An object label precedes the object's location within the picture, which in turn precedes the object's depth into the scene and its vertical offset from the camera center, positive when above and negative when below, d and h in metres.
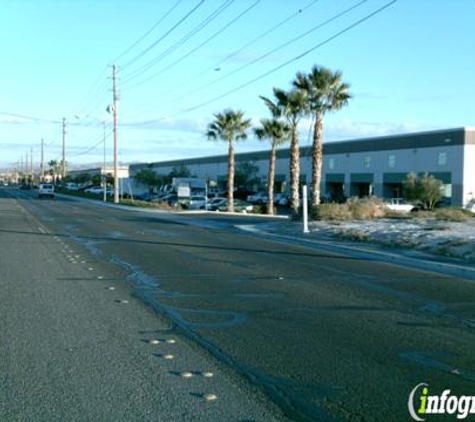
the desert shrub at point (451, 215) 32.16 -1.67
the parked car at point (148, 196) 80.84 -2.71
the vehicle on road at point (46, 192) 83.50 -2.32
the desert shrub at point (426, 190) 58.97 -0.94
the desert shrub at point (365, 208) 34.44 -1.52
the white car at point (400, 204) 54.84 -2.09
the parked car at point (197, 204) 60.47 -2.50
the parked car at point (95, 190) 107.84 -2.69
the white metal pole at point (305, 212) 28.61 -1.45
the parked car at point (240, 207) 58.87 -2.66
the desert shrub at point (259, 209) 58.81 -2.84
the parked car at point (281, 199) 77.79 -2.58
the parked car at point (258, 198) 80.84 -2.64
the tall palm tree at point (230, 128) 57.91 +3.98
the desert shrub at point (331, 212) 33.72 -1.68
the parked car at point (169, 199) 66.51 -2.52
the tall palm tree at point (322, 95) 36.62 +4.39
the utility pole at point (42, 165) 152.30 +1.68
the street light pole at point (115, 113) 68.06 +5.94
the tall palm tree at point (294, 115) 38.81 +3.77
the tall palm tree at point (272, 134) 53.84 +3.32
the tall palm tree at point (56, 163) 196.77 +2.76
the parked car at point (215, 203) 59.75 -2.40
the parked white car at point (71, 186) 132.80 -2.61
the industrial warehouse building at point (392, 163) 66.62 +1.70
